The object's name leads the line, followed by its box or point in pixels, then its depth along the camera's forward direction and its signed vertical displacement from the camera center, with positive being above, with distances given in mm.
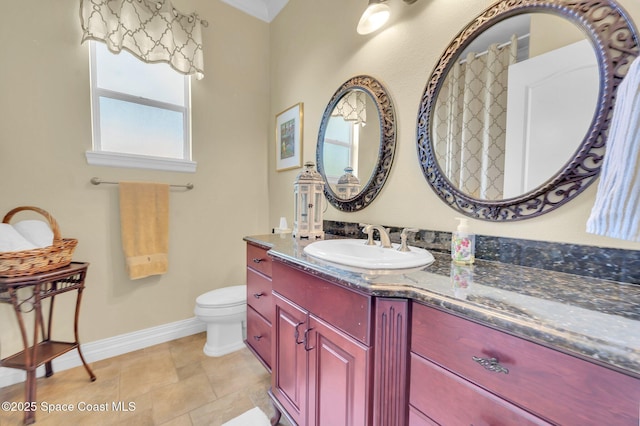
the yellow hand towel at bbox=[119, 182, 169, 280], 1786 -193
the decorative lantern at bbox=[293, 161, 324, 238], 1521 -1
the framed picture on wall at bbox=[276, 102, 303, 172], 2029 +560
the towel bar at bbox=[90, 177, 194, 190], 1690 +132
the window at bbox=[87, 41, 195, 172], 1724 +664
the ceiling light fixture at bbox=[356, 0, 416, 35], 1246 +968
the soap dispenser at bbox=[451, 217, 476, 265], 917 -152
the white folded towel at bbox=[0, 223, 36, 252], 1239 -209
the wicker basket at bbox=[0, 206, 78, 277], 1206 -296
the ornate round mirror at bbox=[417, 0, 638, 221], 746 +365
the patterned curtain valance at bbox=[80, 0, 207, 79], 1601 +1204
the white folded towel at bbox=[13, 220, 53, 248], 1345 -177
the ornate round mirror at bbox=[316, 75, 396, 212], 1359 +371
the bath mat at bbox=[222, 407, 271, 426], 1245 -1110
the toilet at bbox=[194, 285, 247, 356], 1732 -815
